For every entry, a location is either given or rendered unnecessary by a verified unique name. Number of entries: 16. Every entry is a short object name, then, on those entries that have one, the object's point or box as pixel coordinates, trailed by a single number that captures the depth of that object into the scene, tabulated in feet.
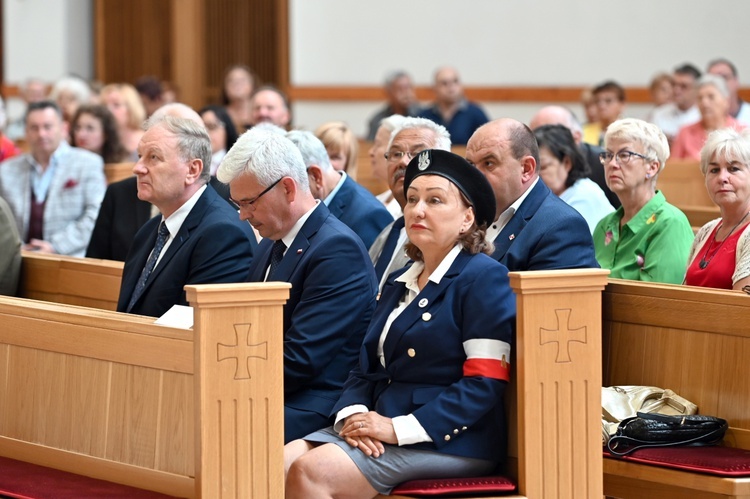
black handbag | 22.03
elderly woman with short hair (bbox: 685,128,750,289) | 25.23
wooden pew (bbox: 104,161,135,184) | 46.11
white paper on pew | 21.13
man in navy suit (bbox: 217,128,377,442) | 22.71
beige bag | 22.81
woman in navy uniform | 20.35
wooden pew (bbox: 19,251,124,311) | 29.99
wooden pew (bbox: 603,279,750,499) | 21.95
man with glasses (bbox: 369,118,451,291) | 30.09
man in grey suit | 43.32
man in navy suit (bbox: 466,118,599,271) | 23.90
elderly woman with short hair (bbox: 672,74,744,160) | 52.26
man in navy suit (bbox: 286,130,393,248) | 32.55
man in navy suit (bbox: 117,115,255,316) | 25.96
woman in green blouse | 27.50
